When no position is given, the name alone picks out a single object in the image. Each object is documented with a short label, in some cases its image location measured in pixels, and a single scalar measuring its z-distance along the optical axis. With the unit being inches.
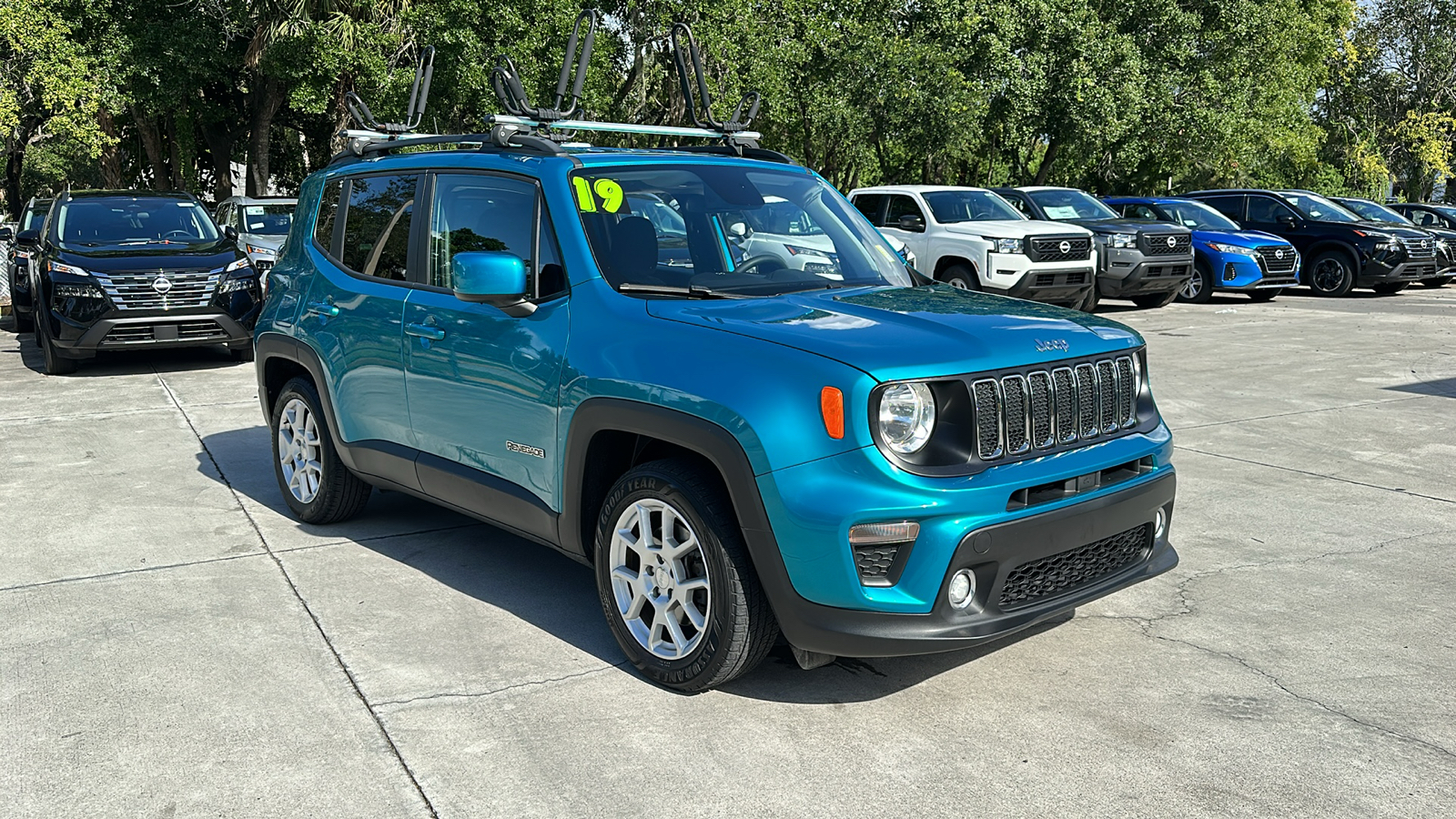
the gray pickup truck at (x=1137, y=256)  663.8
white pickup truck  593.0
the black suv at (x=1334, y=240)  775.1
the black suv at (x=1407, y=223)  837.8
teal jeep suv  140.9
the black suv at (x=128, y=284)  449.4
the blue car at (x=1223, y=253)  725.9
